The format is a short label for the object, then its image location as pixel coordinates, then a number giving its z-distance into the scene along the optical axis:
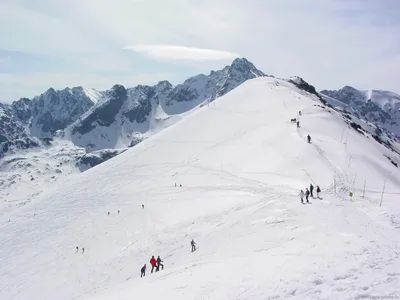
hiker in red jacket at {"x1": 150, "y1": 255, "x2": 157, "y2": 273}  30.09
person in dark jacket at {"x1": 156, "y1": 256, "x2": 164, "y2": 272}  30.14
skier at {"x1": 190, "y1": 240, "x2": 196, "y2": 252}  32.08
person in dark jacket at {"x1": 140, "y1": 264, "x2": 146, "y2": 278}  30.96
